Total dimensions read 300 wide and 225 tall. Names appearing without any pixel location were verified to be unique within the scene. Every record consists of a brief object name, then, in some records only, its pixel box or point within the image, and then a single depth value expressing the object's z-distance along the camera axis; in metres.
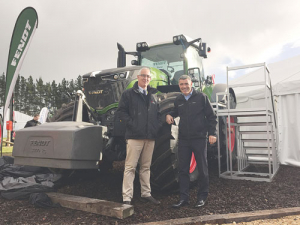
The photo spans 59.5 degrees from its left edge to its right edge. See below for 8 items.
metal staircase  5.10
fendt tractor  3.00
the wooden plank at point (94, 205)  2.85
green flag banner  7.15
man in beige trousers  3.22
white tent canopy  7.09
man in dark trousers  3.36
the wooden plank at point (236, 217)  2.68
